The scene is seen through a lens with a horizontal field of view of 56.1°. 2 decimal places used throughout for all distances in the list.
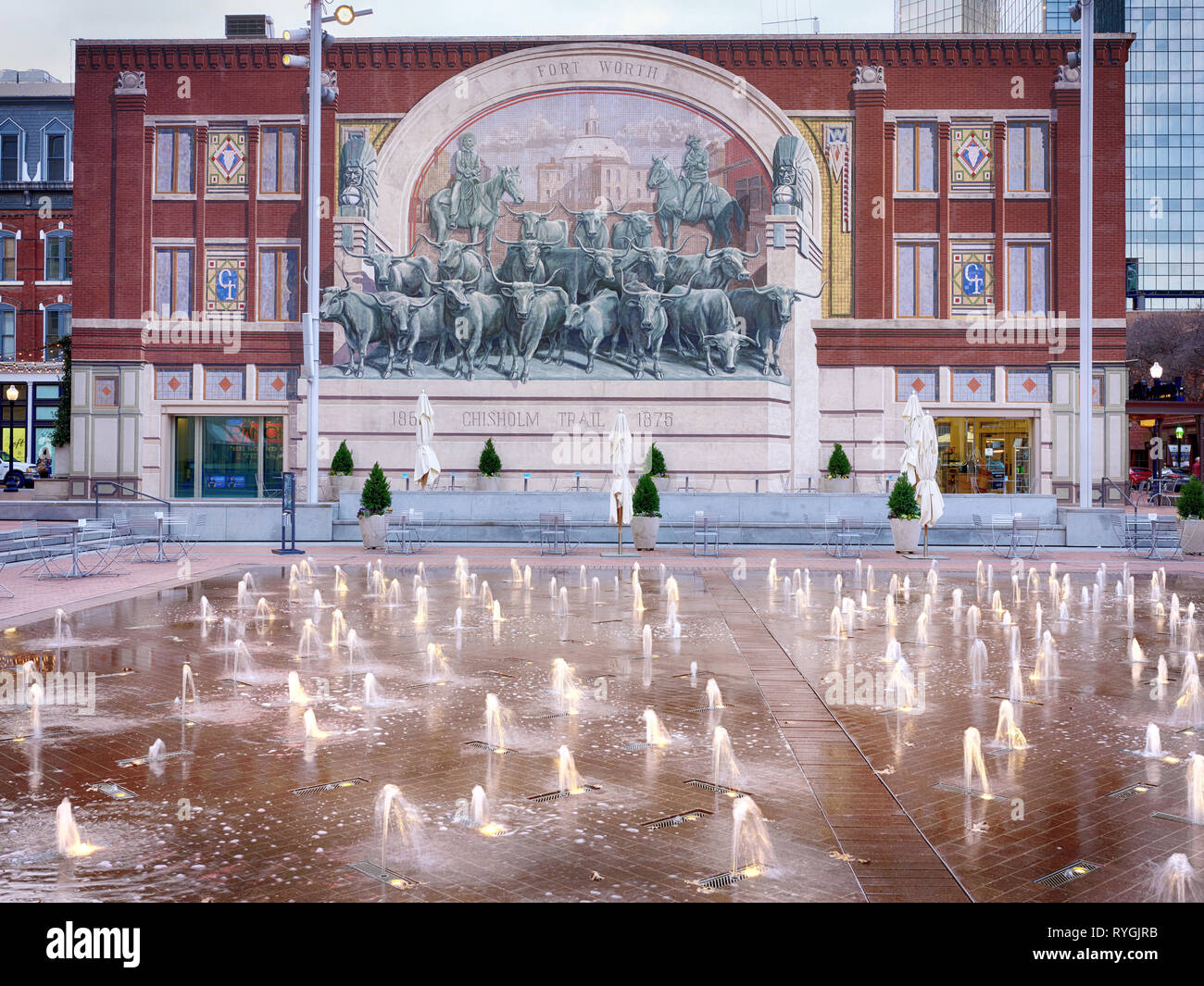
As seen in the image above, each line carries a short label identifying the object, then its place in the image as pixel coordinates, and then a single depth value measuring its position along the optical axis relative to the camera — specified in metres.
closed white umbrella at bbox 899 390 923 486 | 24.64
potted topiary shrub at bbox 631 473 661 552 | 26.19
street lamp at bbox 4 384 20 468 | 54.41
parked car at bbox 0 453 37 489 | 48.38
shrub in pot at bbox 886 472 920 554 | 25.80
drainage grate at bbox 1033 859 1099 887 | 5.96
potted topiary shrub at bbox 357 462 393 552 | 26.41
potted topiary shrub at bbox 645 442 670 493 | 32.91
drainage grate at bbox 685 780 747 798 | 7.57
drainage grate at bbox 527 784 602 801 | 7.52
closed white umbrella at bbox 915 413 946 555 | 24.33
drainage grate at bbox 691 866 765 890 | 5.96
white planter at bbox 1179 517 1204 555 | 26.02
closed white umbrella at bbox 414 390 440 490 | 28.42
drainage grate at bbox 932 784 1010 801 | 7.54
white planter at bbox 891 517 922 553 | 25.77
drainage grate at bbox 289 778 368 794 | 7.61
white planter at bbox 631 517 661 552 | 26.19
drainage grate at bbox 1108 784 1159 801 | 7.52
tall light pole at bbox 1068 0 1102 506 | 28.88
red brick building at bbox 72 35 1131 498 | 37.47
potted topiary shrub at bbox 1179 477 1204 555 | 26.06
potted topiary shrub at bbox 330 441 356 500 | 33.56
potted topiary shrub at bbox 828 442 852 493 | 35.31
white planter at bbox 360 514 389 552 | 26.42
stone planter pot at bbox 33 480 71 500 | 38.19
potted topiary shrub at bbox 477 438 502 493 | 34.97
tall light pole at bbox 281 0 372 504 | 29.80
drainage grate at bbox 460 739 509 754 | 8.72
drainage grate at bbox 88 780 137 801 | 7.45
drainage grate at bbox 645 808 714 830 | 6.94
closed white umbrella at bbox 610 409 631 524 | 24.56
